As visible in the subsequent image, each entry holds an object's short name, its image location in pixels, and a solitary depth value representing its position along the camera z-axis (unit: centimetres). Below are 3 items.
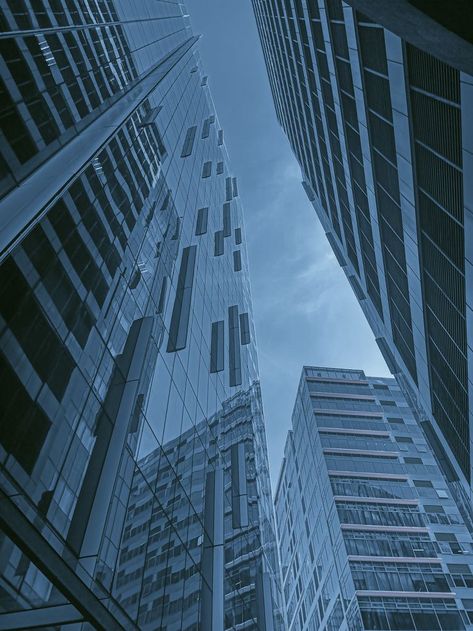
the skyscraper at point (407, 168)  1269
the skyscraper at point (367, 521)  6425
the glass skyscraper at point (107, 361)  996
